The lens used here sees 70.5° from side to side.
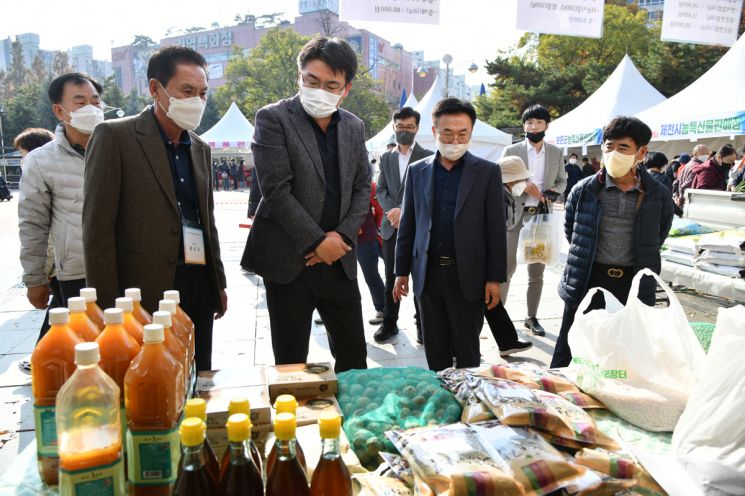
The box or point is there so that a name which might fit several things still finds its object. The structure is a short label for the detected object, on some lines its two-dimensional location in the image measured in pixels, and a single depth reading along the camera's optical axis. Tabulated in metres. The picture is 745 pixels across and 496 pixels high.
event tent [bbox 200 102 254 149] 25.11
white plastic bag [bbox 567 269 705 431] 1.83
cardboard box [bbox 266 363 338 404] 1.89
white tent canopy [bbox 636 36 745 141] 8.91
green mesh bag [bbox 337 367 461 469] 1.65
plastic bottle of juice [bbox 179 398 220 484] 1.09
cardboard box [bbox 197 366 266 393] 1.80
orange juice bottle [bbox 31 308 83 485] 1.25
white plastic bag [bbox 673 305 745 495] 1.41
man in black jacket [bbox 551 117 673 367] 3.20
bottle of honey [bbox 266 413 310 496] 1.08
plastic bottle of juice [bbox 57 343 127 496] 1.07
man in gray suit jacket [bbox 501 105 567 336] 4.75
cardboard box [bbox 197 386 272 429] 1.52
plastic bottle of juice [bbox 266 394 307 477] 1.11
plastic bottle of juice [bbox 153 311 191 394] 1.33
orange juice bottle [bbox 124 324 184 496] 1.20
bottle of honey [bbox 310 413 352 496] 1.10
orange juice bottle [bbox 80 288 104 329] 1.55
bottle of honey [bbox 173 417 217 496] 1.04
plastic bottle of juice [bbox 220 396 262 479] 1.12
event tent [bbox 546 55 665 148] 14.50
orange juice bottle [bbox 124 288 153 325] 1.60
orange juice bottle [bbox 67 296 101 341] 1.38
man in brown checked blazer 2.21
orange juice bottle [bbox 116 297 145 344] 1.43
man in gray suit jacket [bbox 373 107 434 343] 4.73
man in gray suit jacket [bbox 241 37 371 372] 2.46
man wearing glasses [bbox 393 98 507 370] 2.97
